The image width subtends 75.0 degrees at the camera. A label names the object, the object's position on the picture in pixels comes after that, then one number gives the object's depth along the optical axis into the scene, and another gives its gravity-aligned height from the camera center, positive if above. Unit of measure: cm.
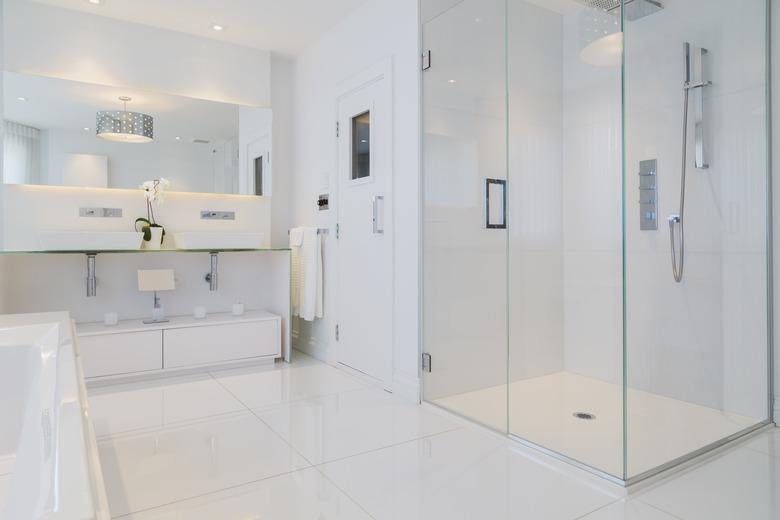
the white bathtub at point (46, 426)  69 -33
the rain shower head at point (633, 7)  224 +112
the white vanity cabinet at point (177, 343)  331 -64
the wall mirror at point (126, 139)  343 +85
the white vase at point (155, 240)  378 +9
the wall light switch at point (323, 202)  393 +39
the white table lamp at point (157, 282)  365 -22
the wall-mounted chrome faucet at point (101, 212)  365 +30
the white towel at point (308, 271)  390 -15
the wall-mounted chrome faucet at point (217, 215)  411 +31
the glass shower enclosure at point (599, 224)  223 +13
